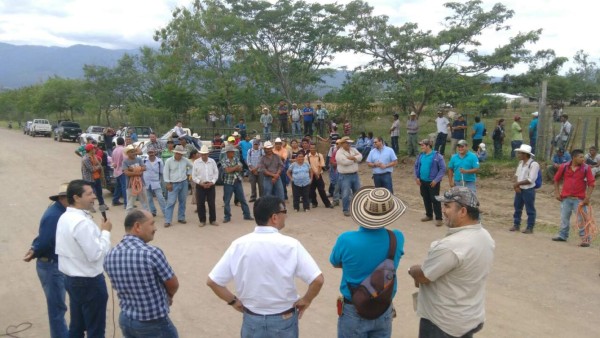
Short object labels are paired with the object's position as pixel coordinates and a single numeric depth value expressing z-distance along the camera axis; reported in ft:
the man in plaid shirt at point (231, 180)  33.30
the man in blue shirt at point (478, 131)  50.62
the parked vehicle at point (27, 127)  137.94
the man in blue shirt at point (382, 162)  33.35
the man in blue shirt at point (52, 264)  14.99
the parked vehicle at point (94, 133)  89.66
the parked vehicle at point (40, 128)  130.41
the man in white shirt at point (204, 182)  32.37
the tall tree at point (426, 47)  53.36
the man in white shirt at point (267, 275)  10.28
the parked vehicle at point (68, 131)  110.73
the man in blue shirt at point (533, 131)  49.96
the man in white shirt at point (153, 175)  34.45
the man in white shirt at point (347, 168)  34.12
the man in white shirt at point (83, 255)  13.12
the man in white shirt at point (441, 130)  51.88
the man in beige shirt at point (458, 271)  10.27
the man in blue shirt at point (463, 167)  30.22
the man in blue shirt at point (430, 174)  30.91
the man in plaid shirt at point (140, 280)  11.14
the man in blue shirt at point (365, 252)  10.92
